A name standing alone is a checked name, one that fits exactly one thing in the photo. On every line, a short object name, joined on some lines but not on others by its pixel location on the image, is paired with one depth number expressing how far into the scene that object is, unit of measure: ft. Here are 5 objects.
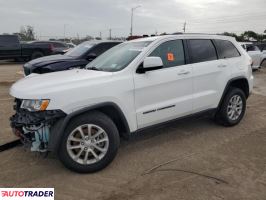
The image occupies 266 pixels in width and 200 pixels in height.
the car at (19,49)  62.39
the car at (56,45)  63.11
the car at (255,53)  49.84
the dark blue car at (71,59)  26.00
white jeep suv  12.07
